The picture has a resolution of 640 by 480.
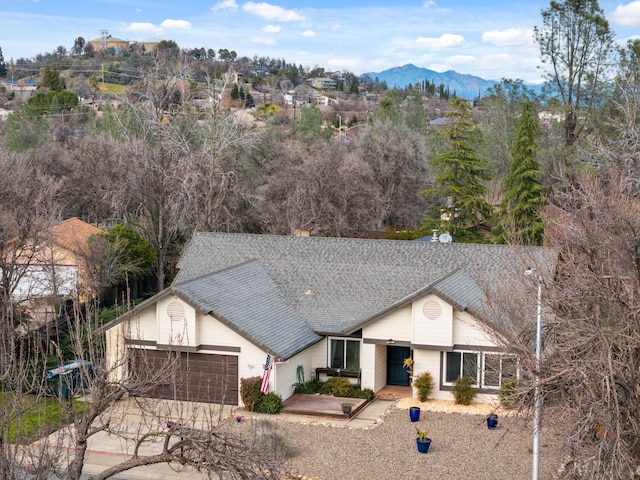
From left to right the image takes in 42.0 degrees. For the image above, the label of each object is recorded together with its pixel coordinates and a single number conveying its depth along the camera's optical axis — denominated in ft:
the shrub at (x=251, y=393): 90.48
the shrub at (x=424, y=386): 94.22
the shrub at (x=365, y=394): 95.44
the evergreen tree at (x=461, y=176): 154.10
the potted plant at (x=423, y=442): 76.33
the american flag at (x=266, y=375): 91.30
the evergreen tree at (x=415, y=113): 271.69
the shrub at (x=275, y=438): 71.87
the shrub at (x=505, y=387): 81.02
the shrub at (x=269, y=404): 89.66
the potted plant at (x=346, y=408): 88.17
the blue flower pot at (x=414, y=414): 86.53
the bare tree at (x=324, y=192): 178.81
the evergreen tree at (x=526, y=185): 147.33
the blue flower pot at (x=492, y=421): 83.32
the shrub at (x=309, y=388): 97.09
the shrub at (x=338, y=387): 95.45
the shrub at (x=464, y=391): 92.53
